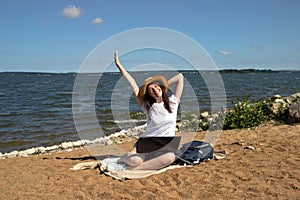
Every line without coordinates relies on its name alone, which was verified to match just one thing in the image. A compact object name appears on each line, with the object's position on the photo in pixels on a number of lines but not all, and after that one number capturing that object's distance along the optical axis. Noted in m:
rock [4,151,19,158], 9.45
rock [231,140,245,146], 7.11
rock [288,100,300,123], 8.72
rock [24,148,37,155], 9.79
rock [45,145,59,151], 10.17
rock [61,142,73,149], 10.44
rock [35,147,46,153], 9.98
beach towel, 5.39
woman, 5.67
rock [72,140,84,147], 10.69
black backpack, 5.90
